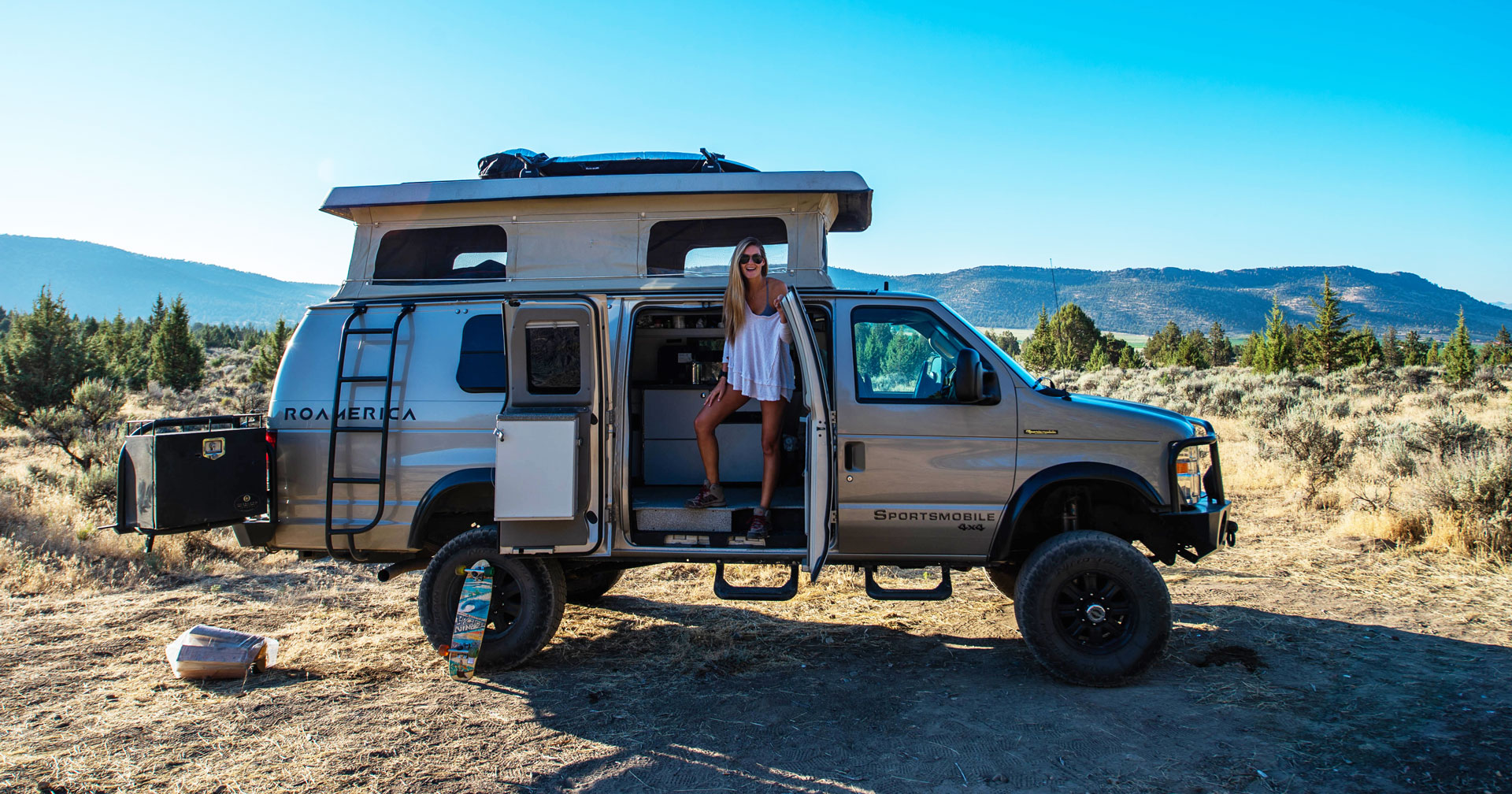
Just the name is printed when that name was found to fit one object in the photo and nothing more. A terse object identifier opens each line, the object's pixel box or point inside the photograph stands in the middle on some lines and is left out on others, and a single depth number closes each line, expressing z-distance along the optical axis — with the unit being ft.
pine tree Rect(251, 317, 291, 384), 108.37
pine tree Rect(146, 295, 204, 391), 102.53
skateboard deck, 17.26
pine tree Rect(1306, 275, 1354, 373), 124.16
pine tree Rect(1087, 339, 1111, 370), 148.87
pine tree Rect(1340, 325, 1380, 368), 125.90
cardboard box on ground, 16.98
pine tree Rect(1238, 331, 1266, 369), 140.56
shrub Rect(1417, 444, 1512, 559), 24.77
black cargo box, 16.83
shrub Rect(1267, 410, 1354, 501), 35.21
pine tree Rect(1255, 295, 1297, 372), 126.00
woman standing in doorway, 17.74
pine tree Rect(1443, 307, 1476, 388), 92.64
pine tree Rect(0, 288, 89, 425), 62.64
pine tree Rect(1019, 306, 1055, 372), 156.76
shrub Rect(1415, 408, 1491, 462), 37.24
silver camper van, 16.84
